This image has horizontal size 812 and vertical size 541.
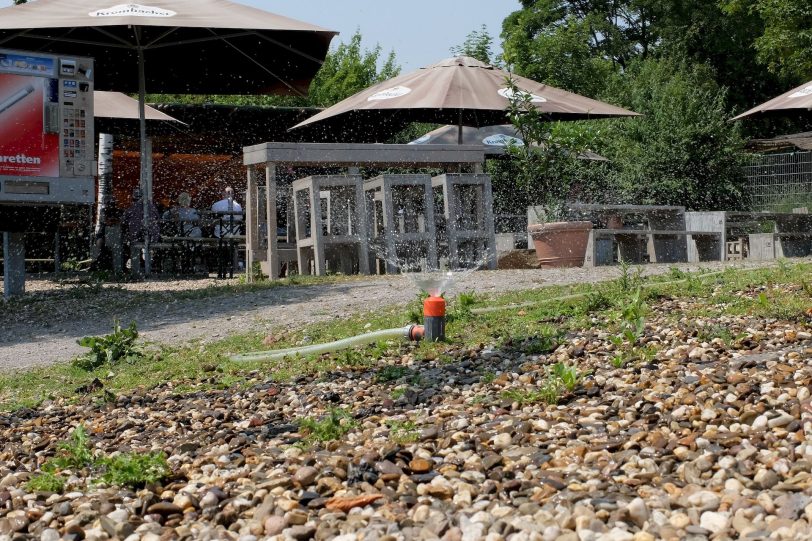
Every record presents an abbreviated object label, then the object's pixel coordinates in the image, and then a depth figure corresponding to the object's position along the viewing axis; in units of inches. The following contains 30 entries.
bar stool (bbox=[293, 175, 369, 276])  412.8
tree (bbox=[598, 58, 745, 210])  855.1
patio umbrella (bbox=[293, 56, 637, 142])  513.7
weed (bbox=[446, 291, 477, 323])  241.0
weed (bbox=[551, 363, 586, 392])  156.0
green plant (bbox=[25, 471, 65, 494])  133.8
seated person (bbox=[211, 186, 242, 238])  500.9
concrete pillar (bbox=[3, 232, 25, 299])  410.3
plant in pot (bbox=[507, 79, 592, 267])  430.9
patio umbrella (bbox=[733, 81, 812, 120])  550.7
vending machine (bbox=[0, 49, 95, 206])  399.2
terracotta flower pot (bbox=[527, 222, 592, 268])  428.1
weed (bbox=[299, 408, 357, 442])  146.0
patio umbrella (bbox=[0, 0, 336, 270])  424.8
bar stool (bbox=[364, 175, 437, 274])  418.3
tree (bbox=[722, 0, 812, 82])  977.5
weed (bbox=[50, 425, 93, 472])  142.2
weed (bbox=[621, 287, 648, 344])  185.5
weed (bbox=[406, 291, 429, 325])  235.1
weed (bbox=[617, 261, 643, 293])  241.0
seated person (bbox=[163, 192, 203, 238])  538.9
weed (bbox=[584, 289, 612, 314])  235.3
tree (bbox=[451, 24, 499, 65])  965.8
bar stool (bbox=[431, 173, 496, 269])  435.5
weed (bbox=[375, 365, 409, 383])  185.0
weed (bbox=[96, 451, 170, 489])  131.0
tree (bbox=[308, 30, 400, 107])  1318.9
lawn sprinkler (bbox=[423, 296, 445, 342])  211.2
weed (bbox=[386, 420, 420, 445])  139.5
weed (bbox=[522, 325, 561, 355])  195.5
